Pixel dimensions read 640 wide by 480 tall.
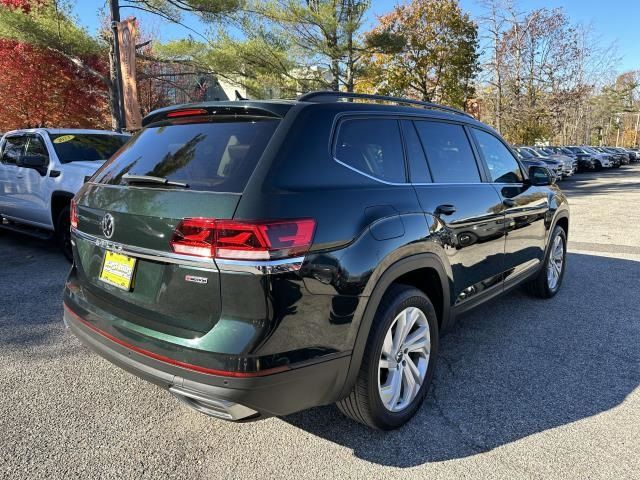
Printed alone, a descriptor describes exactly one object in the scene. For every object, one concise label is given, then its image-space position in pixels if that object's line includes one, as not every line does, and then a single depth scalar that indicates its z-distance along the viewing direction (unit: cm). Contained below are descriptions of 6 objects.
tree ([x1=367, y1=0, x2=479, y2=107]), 2542
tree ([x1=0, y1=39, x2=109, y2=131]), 1578
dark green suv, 196
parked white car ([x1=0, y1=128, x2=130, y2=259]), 604
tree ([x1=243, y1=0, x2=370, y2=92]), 1683
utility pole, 1061
